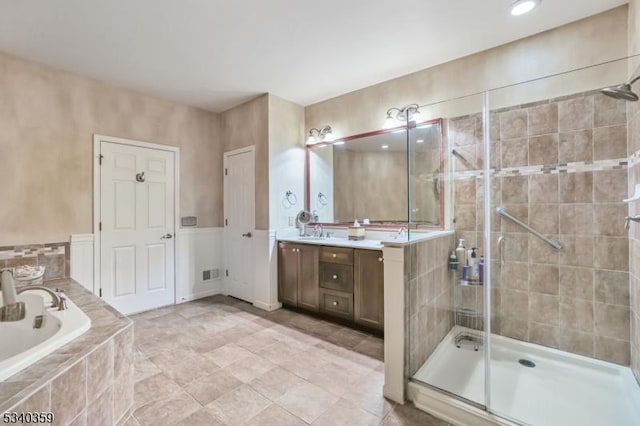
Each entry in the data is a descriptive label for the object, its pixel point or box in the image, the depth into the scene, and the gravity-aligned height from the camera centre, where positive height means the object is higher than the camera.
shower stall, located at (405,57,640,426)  1.81 -0.46
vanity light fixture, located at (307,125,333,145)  3.64 +1.02
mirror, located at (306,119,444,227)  2.71 +0.40
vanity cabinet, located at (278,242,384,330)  2.72 -0.73
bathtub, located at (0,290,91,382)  1.36 -0.59
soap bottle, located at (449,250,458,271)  2.57 -0.46
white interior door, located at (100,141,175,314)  3.19 -0.15
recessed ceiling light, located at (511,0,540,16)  1.90 +1.41
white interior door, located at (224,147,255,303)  3.76 -0.10
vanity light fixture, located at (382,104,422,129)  2.85 +1.02
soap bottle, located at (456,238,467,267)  2.60 -0.39
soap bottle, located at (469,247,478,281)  2.55 -0.48
